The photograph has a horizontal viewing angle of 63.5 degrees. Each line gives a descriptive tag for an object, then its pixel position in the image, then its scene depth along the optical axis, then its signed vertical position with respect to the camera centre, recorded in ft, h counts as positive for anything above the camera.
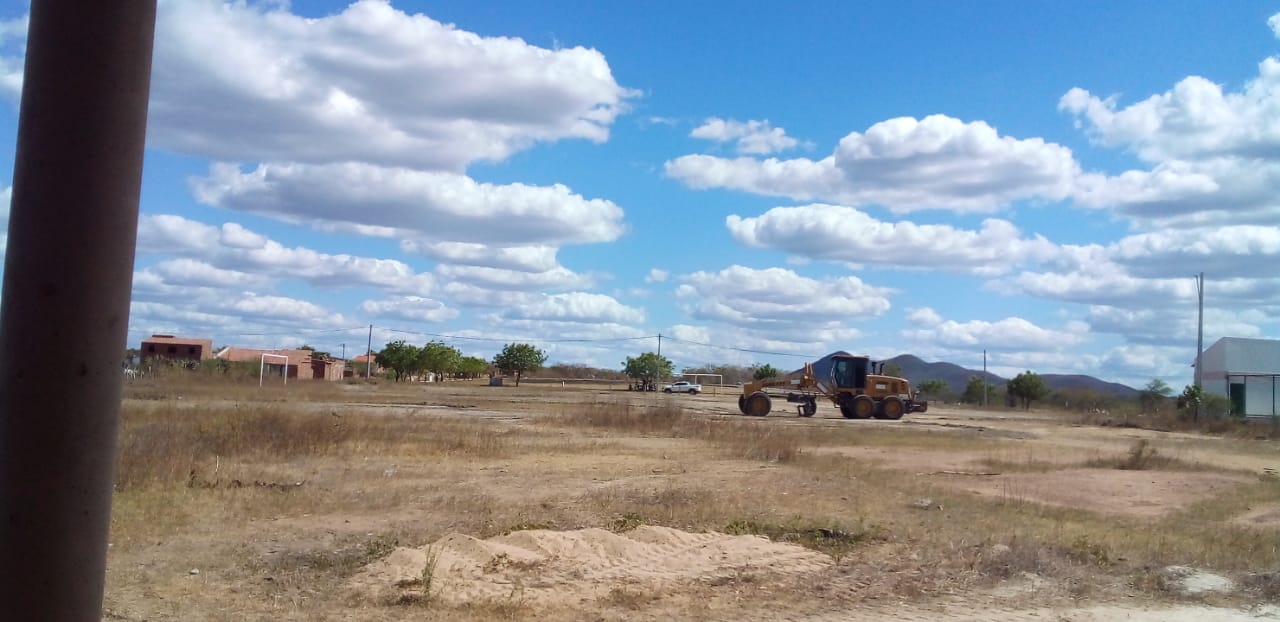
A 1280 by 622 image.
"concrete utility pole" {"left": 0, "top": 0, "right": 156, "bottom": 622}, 9.18 +0.65
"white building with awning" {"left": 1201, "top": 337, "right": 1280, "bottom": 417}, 231.09 +10.75
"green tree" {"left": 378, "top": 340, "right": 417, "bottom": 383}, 373.20 +8.88
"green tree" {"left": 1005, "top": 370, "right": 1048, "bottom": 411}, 298.97 +6.75
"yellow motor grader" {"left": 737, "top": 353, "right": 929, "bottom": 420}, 154.20 +1.62
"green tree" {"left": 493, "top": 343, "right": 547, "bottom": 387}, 407.85 +11.89
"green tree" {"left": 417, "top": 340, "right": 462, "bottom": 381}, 377.91 +9.70
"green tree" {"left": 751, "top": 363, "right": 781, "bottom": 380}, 400.75 +10.97
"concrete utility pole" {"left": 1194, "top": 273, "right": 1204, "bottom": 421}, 247.95 +18.44
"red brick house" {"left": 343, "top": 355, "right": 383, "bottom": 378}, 435.12 +6.14
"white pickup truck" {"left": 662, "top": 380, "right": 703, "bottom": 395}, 330.54 +2.55
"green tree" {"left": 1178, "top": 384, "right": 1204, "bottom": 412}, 189.37 +3.74
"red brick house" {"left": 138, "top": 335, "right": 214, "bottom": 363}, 323.78 +8.17
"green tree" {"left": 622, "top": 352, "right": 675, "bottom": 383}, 412.77 +11.23
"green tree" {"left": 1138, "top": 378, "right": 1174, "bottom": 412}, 250.57 +5.75
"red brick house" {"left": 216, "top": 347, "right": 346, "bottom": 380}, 312.29 +5.14
